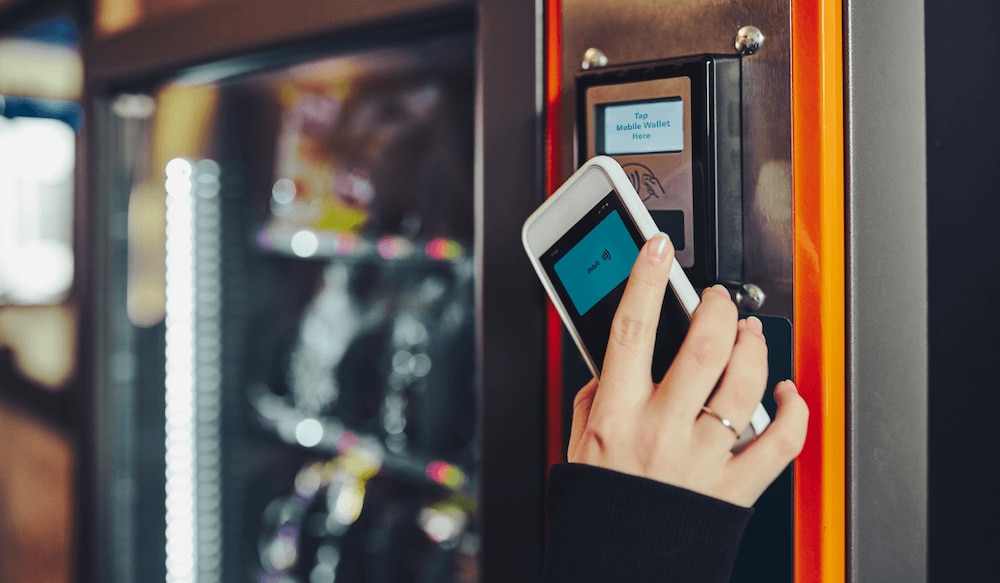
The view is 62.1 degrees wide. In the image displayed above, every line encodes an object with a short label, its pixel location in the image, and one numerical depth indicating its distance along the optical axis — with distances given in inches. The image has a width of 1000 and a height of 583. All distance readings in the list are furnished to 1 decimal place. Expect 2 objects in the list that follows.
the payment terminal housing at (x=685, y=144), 27.6
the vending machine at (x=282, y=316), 54.9
